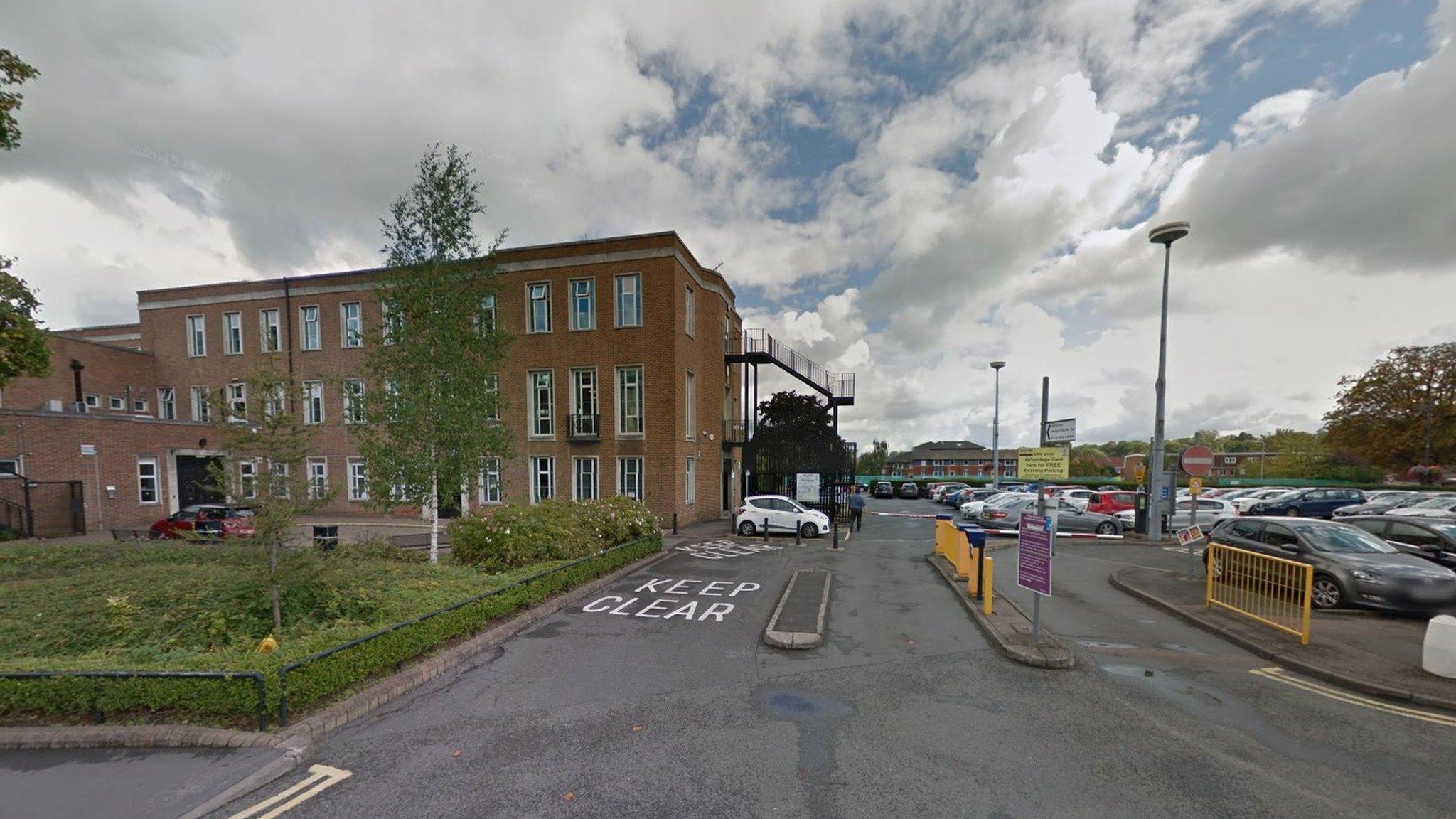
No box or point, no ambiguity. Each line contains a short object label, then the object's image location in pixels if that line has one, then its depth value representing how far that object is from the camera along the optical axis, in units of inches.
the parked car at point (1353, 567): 287.7
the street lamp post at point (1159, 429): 519.5
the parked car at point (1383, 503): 719.1
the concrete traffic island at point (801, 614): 264.2
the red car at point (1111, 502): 808.9
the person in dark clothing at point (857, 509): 748.6
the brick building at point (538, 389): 737.0
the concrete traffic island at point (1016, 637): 236.2
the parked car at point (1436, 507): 652.2
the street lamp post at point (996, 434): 1050.7
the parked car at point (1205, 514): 730.2
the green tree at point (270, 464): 214.5
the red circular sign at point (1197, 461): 435.2
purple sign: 255.3
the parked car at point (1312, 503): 818.2
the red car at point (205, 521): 553.9
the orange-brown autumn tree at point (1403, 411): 1162.6
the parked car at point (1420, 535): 377.7
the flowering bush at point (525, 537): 382.9
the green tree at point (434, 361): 430.9
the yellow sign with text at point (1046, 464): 284.5
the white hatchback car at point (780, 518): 663.1
